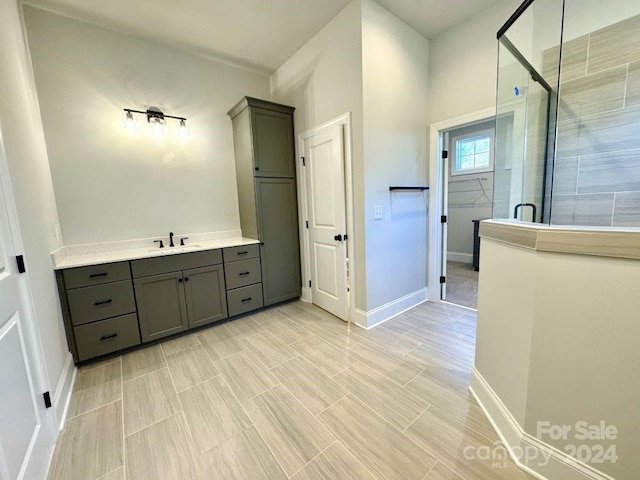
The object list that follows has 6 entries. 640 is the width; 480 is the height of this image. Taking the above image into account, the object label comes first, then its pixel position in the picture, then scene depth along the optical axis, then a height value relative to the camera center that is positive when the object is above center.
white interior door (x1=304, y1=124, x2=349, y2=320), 2.63 -0.11
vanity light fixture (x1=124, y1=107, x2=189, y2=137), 2.59 +1.05
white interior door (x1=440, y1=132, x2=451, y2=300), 2.95 +0.00
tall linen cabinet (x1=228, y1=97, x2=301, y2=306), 2.92 +0.28
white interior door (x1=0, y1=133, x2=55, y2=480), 1.01 -0.75
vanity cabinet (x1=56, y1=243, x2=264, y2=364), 2.07 -0.78
